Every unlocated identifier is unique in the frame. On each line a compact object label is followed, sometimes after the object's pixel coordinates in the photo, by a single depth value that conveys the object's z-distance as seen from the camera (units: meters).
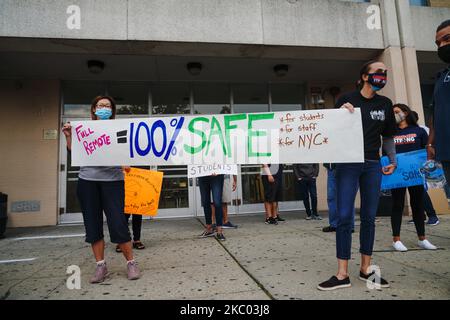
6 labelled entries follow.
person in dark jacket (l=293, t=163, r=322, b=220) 6.21
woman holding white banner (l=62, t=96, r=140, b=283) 2.68
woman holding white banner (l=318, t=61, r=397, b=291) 2.33
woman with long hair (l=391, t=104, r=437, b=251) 3.47
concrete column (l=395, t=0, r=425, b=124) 6.40
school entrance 7.40
